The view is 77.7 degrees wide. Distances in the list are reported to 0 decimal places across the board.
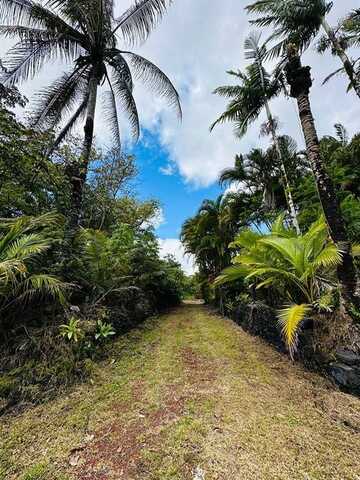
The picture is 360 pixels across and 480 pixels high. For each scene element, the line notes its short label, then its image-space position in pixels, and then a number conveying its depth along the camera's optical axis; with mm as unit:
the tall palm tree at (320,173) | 3082
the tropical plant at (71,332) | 3151
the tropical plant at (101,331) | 3707
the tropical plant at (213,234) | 8805
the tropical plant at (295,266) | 3092
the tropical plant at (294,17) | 5707
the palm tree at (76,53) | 5059
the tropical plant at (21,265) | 2955
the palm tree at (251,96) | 8672
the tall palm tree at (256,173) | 10414
